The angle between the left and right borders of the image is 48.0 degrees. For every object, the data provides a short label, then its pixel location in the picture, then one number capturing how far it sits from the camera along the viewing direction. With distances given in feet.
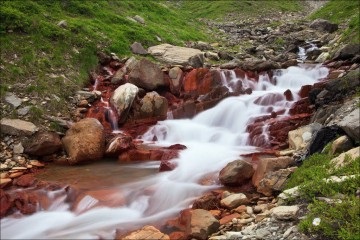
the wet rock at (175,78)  59.26
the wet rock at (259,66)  67.10
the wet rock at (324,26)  107.63
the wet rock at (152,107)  53.06
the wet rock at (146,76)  56.65
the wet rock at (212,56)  79.10
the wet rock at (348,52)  63.36
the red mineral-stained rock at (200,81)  59.77
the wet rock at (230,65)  68.18
